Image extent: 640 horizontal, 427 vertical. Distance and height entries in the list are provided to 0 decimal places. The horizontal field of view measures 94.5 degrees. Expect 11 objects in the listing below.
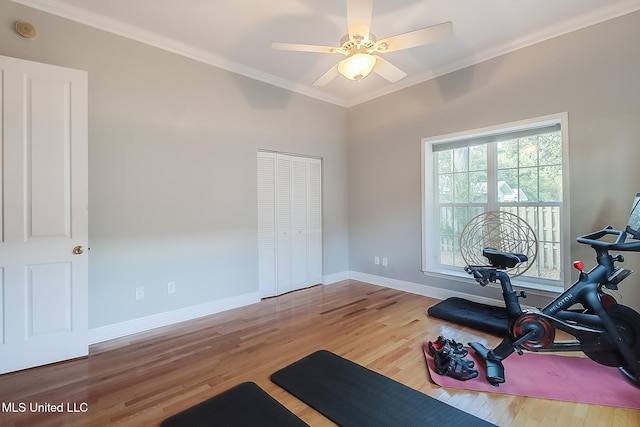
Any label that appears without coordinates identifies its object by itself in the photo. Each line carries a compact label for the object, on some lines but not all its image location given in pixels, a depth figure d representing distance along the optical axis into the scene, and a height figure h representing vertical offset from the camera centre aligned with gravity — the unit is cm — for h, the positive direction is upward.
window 302 +30
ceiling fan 197 +125
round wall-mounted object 230 +146
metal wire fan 312 -28
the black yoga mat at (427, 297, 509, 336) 275 -104
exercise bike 192 -75
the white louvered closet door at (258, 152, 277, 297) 383 -13
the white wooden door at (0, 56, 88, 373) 216 +1
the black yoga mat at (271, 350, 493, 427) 166 -115
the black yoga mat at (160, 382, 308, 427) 164 -115
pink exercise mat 183 -114
